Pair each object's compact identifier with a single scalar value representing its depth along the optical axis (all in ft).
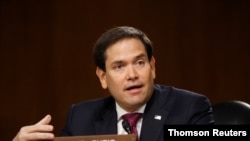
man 11.87
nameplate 10.90
